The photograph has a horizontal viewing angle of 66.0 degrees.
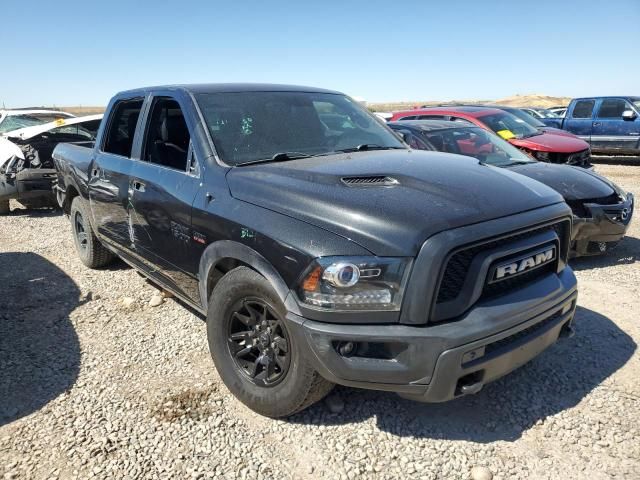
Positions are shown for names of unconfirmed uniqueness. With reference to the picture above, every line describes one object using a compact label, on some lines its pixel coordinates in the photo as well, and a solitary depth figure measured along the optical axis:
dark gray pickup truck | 2.25
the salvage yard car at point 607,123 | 12.73
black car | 4.99
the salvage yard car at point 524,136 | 7.52
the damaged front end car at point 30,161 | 8.27
